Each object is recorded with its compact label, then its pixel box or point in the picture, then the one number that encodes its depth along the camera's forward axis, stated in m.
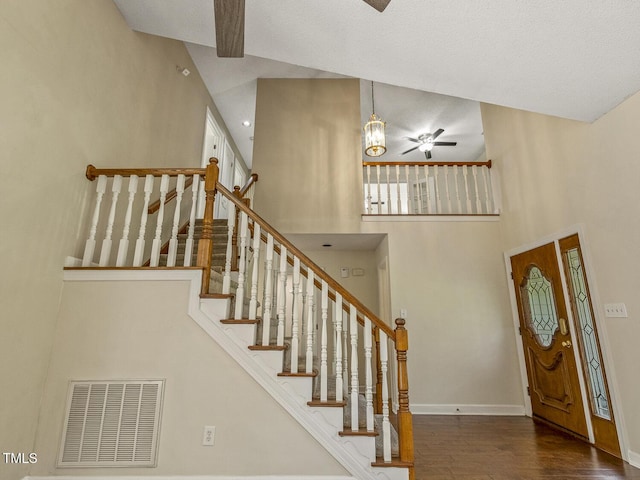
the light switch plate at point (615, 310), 2.69
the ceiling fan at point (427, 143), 6.07
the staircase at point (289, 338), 2.25
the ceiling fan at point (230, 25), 1.74
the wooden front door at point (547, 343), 3.28
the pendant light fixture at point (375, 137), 4.80
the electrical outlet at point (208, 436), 2.29
